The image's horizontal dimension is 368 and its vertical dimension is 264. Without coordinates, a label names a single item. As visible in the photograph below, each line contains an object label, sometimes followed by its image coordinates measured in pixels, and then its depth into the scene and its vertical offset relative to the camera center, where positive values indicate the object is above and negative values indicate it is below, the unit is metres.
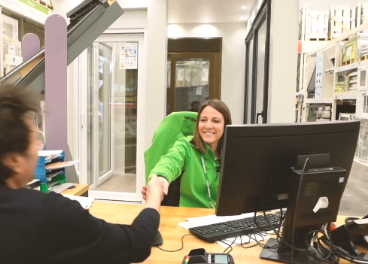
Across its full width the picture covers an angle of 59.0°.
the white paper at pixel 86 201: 1.58 -0.50
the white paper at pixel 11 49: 2.81 +0.45
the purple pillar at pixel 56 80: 2.07 +0.14
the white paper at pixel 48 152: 1.87 -0.30
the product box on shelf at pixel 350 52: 3.21 +0.56
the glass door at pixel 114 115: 4.18 -0.17
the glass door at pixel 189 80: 6.11 +0.46
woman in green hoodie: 1.88 -0.32
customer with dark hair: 0.71 -0.26
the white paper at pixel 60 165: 1.91 -0.38
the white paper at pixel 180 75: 6.25 +0.55
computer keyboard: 1.38 -0.55
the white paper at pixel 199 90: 6.21 +0.27
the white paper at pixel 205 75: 6.15 +0.55
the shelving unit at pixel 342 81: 2.98 +0.29
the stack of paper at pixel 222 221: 1.36 -0.56
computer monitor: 1.10 -0.22
